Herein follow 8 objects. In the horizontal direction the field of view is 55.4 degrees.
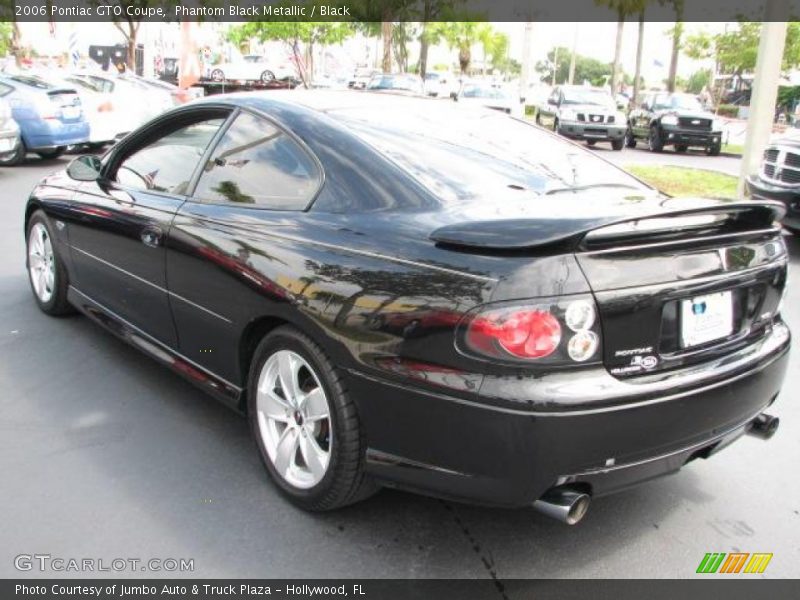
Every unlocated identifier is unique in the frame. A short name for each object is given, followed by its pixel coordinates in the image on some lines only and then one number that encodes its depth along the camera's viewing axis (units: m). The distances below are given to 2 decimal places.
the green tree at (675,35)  37.06
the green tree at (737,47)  29.84
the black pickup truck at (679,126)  20.38
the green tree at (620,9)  38.28
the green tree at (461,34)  57.80
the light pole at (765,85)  9.50
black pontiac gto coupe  2.34
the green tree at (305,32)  41.59
